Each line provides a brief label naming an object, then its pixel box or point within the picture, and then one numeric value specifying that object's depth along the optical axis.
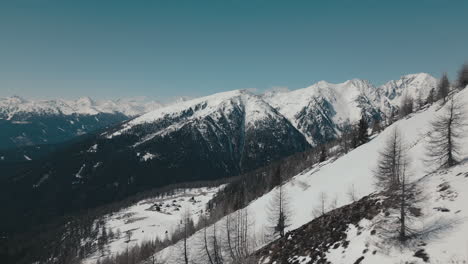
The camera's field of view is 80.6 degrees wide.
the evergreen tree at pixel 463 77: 108.88
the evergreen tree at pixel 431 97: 136.75
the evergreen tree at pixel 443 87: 110.97
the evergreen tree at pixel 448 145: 39.47
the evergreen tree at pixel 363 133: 118.94
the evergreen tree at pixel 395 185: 25.94
